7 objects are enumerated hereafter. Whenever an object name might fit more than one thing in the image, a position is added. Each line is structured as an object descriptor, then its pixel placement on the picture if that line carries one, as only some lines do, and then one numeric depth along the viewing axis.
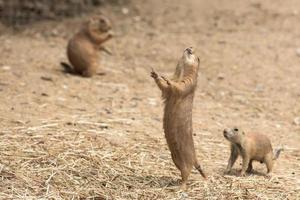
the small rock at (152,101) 16.04
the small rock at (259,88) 17.87
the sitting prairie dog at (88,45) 17.97
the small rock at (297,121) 15.42
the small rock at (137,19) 24.00
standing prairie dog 10.37
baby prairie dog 11.90
